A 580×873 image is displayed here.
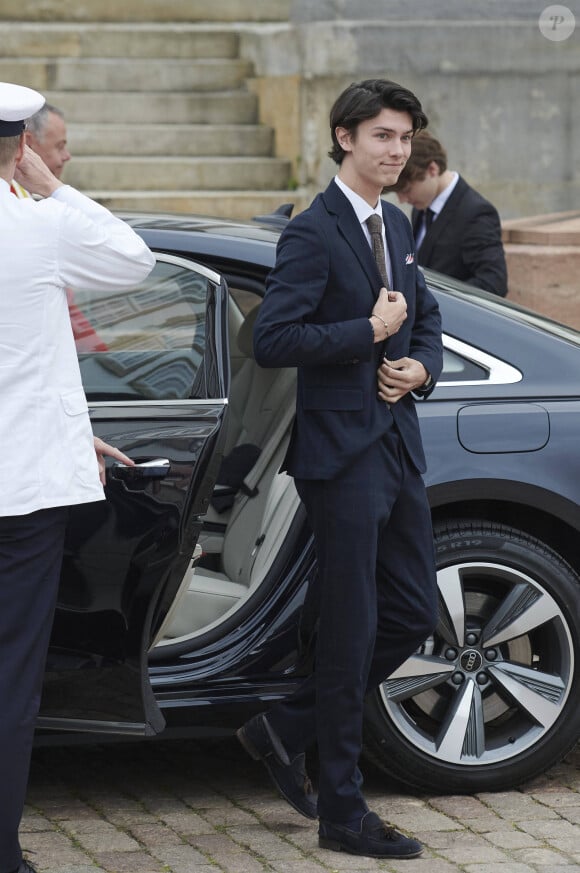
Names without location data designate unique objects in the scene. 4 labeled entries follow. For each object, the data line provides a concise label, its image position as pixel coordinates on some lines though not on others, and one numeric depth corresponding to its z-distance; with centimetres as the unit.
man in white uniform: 656
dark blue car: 776
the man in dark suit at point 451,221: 1337
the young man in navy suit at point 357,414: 748
